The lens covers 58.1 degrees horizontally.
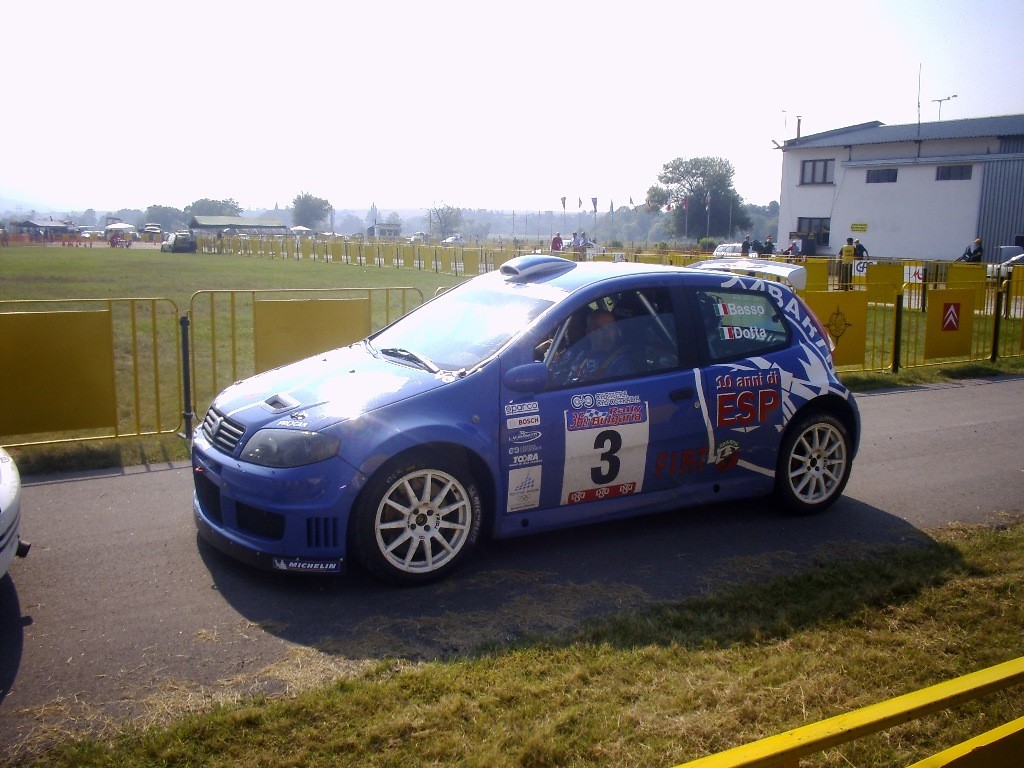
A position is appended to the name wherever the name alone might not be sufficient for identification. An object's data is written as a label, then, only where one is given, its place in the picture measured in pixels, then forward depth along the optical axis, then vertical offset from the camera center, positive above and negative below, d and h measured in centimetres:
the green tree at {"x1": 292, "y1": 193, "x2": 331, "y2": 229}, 14738 +868
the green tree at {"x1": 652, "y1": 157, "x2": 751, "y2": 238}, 8762 +721
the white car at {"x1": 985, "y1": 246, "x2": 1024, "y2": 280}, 2626 +36
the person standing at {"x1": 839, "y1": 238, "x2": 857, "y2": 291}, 2664 -1
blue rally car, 491 -91
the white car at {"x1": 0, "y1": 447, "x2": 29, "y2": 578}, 461 -130
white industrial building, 4575 +454
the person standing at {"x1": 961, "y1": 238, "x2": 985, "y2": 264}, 2942 +57
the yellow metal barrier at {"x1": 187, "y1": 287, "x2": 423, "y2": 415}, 940 -66
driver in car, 562 -53
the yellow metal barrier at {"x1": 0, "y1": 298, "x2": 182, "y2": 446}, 784 -102
